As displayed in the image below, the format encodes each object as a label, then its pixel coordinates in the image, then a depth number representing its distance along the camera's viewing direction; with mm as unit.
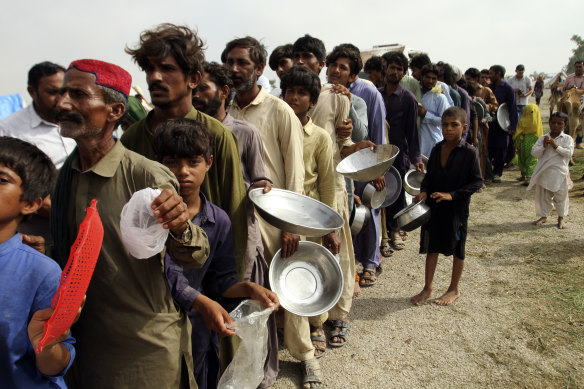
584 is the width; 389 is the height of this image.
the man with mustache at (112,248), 1412
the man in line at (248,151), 2426
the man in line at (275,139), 2734
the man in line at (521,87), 11758
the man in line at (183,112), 1989
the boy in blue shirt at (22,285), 1258
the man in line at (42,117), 2852
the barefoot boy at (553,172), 6051
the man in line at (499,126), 9258
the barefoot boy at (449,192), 3789
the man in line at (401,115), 5051
